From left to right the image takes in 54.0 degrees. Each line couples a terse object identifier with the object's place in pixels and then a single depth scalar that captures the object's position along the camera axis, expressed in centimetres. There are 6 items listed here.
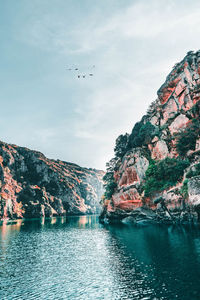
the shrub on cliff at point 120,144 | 9925
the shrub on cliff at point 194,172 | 4803
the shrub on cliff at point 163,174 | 5916
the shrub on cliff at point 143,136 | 8150
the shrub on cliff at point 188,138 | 6047
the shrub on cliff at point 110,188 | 8800
